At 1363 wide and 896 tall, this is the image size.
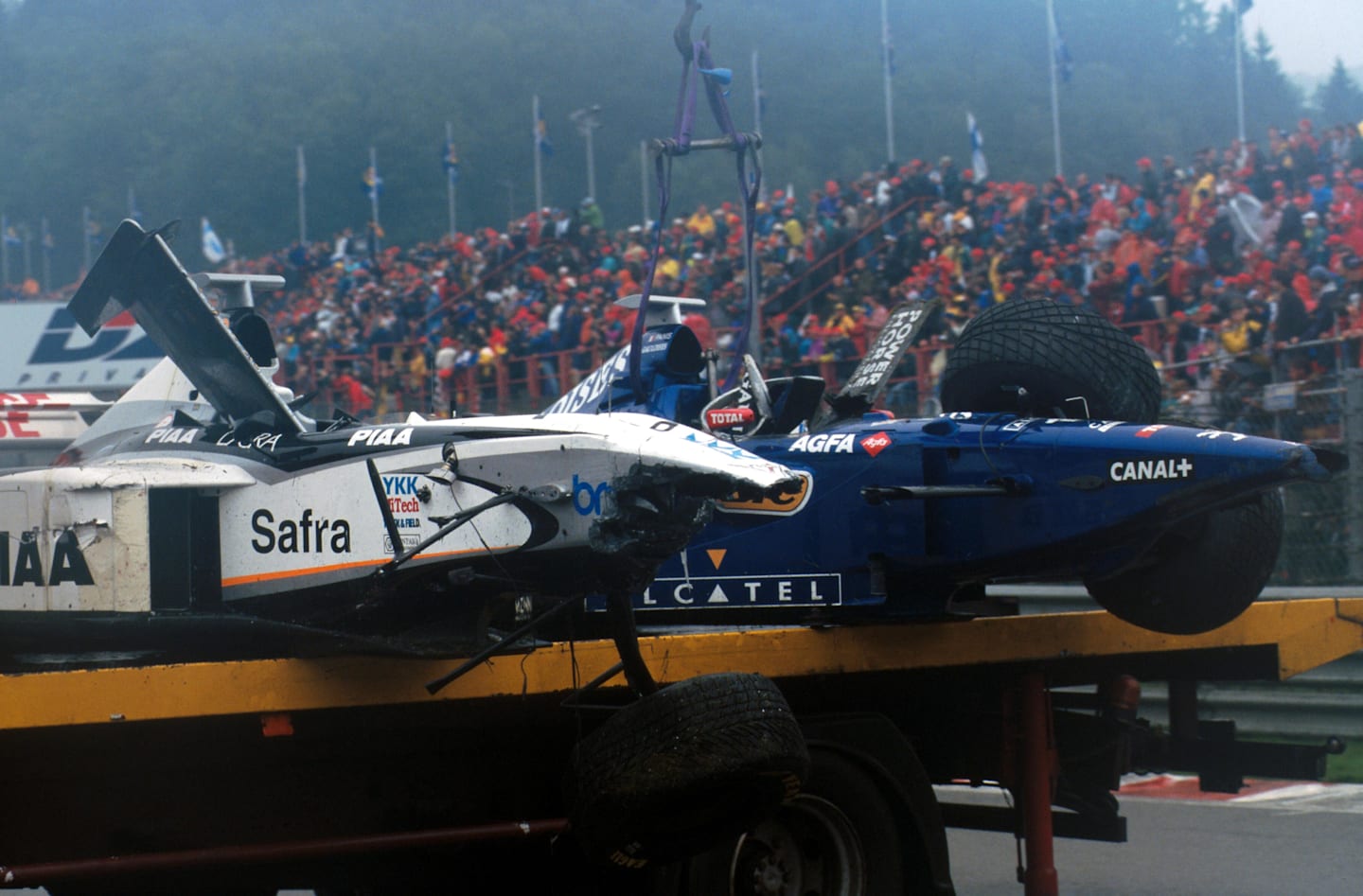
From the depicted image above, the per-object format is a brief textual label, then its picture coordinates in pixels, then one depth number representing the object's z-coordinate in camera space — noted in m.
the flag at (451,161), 43.56
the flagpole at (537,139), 36.09
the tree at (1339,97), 72.50
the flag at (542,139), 40.53
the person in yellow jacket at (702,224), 27.19
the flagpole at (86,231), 57.88
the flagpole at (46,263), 63.09
